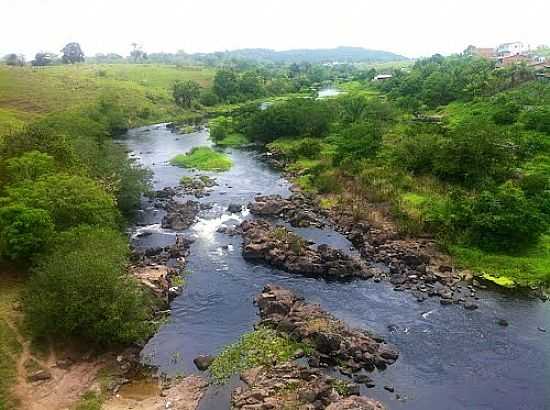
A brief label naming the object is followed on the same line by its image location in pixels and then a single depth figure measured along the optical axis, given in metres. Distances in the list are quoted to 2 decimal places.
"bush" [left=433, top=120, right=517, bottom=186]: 58.59
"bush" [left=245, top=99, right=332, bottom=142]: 94.56
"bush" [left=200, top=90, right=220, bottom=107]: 146.88
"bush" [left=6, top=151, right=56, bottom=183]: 45.91
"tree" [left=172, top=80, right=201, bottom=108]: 143.25
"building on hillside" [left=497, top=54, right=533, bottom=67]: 168.38
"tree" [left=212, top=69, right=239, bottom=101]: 153.25
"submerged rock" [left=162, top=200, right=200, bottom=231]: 56.31
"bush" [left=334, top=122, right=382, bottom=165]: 71.38
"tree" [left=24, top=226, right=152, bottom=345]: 32.31
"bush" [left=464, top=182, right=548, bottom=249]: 46.66
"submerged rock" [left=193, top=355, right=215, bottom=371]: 32.52
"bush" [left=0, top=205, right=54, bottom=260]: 38.53
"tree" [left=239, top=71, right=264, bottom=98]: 158.25
